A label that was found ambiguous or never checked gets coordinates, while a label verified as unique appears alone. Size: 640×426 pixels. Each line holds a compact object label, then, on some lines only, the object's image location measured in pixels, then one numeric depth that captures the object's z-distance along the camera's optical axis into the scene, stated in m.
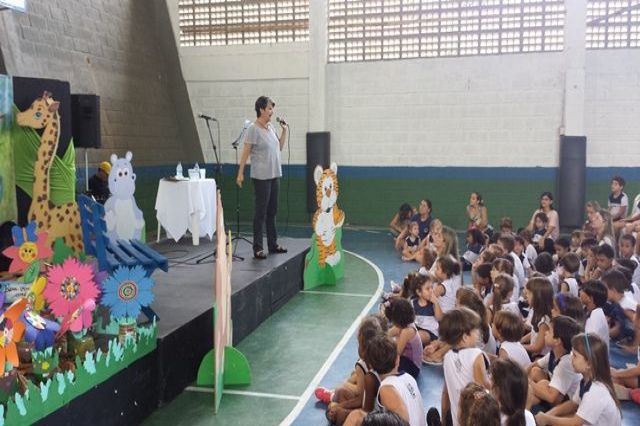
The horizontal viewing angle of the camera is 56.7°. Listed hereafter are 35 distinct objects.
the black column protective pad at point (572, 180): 8.85
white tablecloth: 7.08
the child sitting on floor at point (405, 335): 3.38
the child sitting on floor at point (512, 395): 2.28
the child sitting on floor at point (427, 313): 4.15
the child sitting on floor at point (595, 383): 2.61
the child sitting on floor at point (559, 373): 3.05
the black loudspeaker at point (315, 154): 9.91
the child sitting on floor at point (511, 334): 3.15
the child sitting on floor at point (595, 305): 3.53
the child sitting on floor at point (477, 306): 3.51
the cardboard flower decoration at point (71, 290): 2.82
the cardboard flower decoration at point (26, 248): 3.07
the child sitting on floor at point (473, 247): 6.67
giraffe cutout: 3.97
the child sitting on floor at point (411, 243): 7.34
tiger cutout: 5.85
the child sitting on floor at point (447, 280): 4.33
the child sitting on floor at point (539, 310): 3.69
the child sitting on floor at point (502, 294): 4.02
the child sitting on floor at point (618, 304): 4.00
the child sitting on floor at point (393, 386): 2.42
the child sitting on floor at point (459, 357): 2.72
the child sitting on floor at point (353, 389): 2.84
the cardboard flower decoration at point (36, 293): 2.82
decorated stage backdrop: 4.25
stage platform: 2.88
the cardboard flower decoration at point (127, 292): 3.12
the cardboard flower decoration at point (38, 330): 2.70
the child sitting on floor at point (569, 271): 4.32
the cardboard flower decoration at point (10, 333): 2.34
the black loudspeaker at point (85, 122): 5.21
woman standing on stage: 5.43
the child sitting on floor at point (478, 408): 1.95
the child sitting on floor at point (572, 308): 3.39
